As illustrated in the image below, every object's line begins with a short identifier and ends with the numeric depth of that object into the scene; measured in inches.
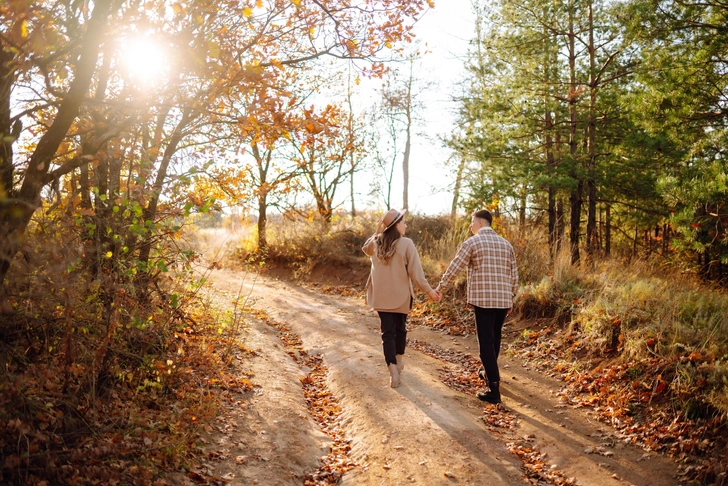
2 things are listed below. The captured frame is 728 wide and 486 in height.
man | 254.8
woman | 263.3
